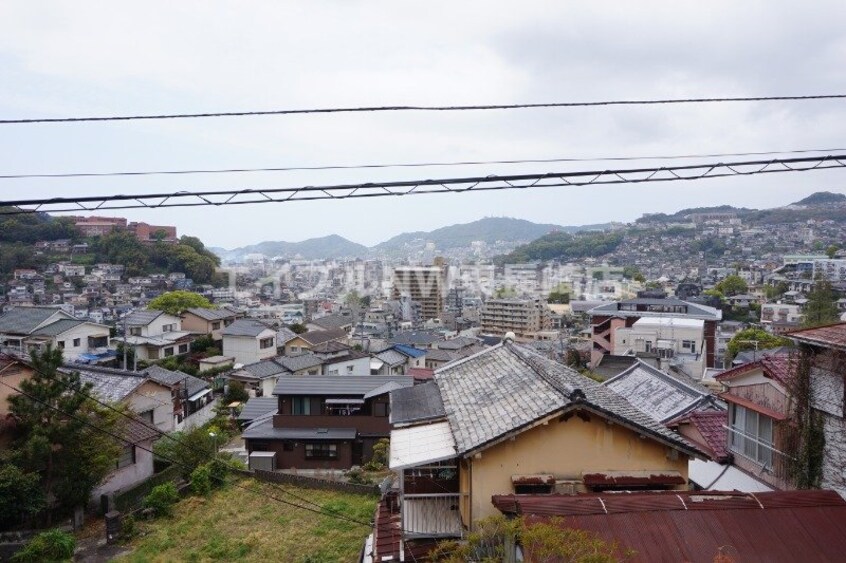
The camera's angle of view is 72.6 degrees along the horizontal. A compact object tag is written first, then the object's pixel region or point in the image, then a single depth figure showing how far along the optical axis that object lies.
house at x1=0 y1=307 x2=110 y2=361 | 37.12
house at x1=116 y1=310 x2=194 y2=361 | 41.06
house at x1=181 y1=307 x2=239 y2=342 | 46.78
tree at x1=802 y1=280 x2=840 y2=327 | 44.41
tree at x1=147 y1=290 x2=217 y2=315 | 51.36
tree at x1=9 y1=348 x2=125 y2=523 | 13.71
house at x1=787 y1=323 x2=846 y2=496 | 9.15
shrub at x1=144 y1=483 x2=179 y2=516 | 15.21
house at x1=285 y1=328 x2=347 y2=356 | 46.88
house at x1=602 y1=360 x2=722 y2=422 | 14.59
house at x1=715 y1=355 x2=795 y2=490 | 10.20
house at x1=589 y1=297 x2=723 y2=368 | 40.62
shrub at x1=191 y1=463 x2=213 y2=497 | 16.47
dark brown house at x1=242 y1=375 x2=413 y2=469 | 20.59
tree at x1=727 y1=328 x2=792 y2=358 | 40.84
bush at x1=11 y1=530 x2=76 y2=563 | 11.98
